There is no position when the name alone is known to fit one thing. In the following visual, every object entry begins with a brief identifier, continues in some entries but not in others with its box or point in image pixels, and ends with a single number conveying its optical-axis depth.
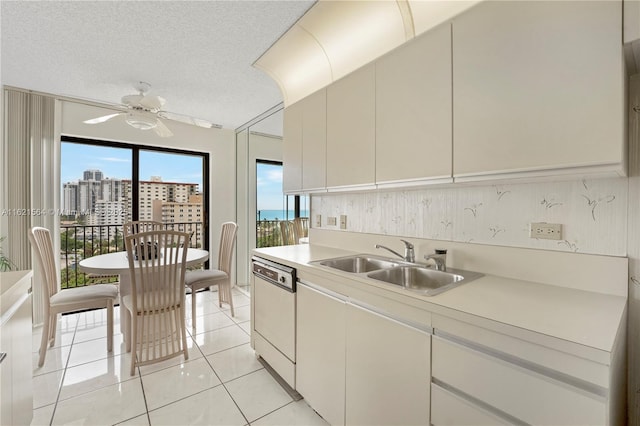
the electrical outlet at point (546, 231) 1.33
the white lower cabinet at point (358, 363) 1.16
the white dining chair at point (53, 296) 2.32
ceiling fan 2.59
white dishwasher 1.90
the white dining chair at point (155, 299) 2.17
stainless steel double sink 1.51
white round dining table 2.28
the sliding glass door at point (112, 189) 3.50
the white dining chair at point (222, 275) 3.05
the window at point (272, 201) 4.38
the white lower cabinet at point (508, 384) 0.77
